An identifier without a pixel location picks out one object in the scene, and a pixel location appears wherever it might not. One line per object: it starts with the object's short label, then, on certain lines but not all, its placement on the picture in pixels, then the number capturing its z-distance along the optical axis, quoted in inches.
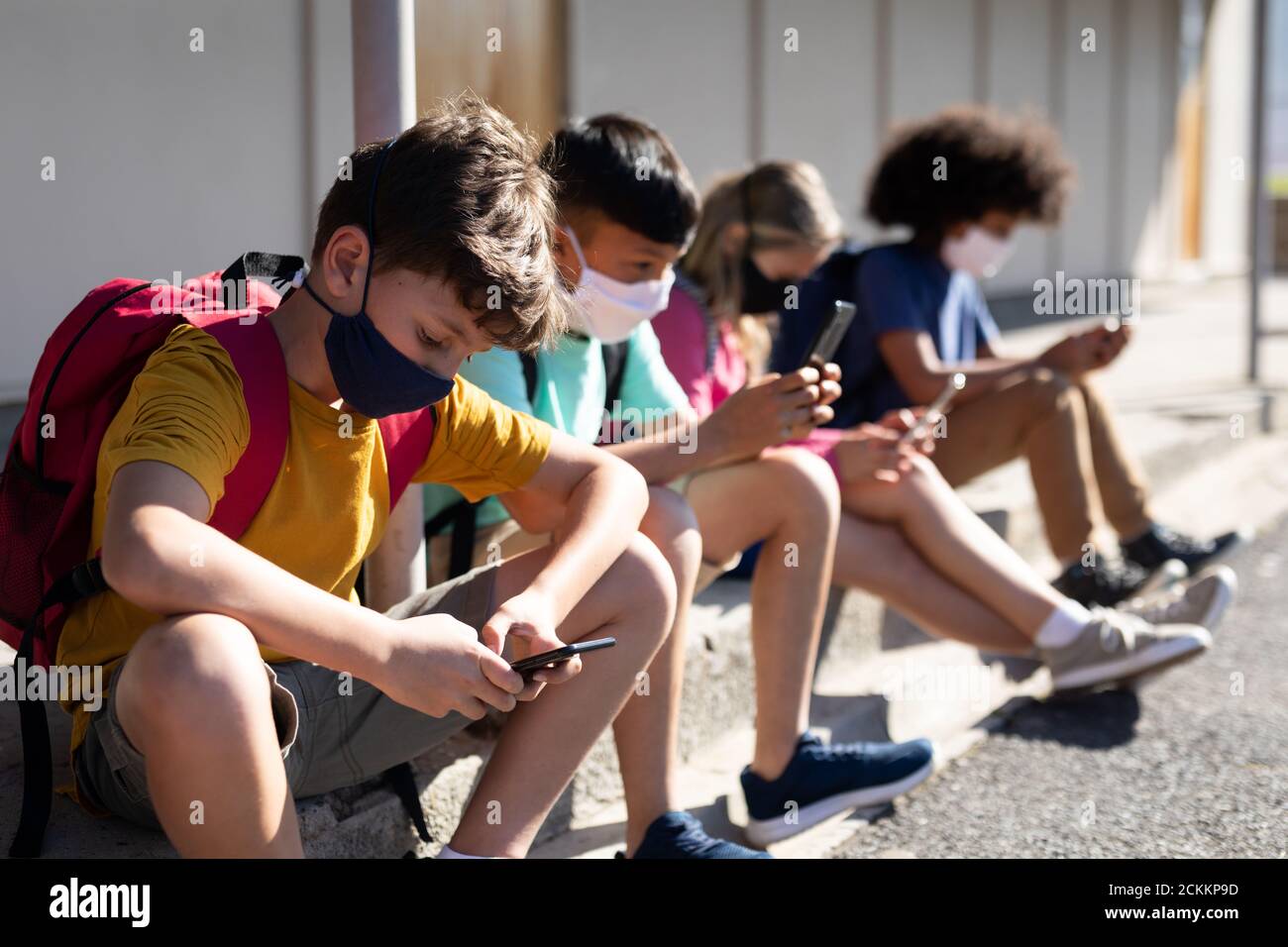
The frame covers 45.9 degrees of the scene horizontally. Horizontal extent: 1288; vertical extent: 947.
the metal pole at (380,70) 101.3
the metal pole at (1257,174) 291.3
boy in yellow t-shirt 68.9
